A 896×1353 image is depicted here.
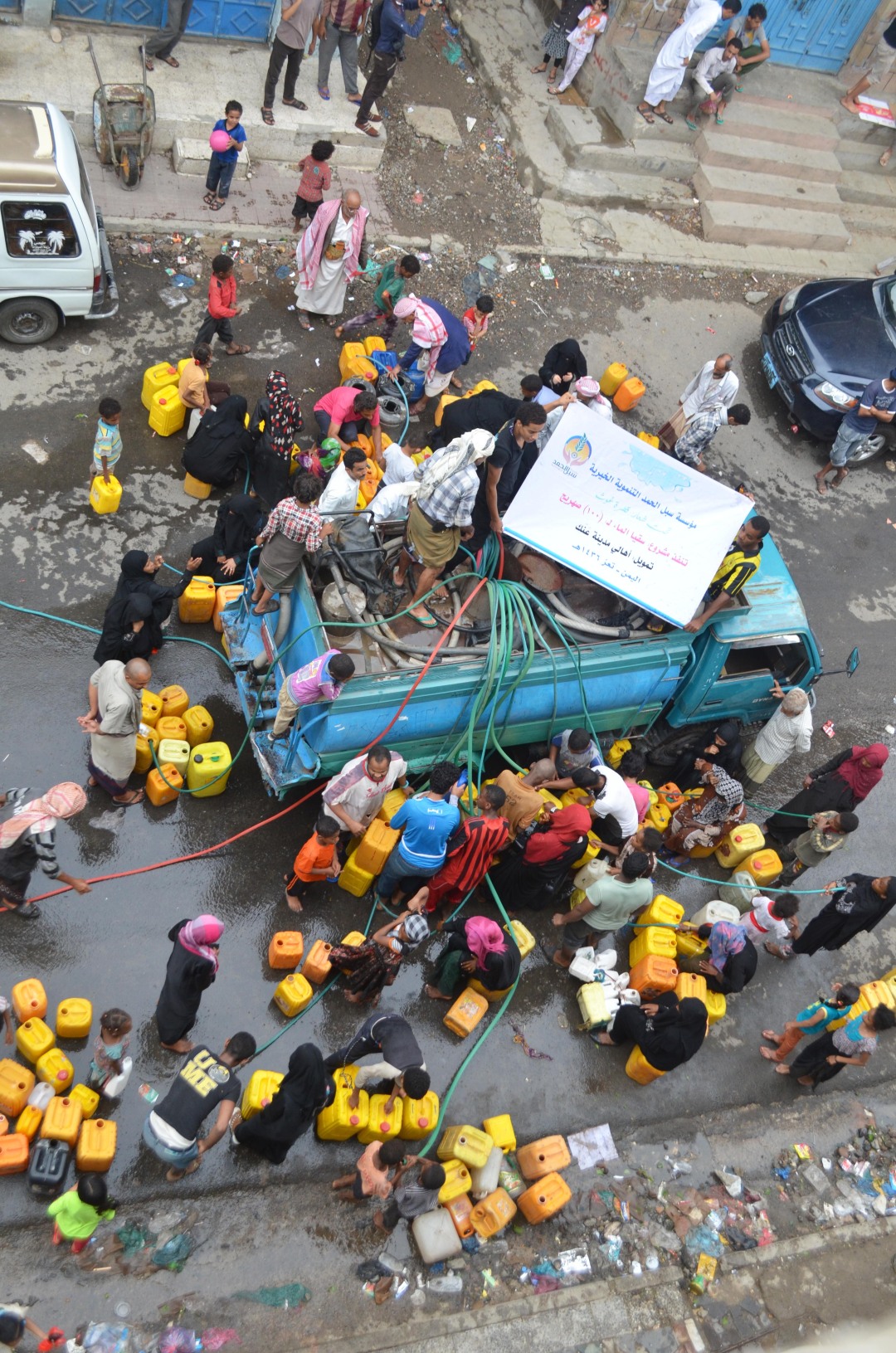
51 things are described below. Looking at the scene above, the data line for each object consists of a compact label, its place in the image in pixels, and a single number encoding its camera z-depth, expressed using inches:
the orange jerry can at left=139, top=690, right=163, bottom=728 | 300.0
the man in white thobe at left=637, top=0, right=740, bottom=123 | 532.7
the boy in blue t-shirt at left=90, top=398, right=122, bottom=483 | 318.0
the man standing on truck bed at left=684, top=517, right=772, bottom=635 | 312.0
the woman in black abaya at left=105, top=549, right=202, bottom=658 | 289.6
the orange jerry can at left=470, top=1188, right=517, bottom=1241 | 249.9
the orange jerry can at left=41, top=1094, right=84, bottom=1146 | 228.1
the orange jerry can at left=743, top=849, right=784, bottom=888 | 331.3
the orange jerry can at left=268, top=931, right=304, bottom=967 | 273.1
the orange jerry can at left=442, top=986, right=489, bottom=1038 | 280.2
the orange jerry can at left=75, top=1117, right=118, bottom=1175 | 228.2
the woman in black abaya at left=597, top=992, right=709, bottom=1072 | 264.7
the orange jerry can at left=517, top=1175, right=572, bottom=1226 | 252.5
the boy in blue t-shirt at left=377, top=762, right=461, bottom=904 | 264.2
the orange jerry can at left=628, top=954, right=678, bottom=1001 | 293.6
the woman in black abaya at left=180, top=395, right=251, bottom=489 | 343.3
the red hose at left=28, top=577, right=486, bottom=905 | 279.7
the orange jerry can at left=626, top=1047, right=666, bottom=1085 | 284.0
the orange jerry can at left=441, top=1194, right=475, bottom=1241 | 249.0
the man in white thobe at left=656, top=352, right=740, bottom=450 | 414.0
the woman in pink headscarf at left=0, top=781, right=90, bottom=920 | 237.2
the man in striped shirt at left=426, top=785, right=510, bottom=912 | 269.7
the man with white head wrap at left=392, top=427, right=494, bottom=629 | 284.4
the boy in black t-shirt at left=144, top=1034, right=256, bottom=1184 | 219.1
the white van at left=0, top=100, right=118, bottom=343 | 346.6
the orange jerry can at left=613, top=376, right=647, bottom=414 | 453.7
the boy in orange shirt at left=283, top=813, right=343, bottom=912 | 267.9
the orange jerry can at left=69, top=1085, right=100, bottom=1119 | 236.7
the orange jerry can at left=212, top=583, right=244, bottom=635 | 325.4
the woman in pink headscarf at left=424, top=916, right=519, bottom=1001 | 264.4
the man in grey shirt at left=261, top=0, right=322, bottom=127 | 442.9
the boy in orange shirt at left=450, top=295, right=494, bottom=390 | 409.4
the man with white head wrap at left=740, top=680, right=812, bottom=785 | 325.7
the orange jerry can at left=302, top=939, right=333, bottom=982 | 273.7
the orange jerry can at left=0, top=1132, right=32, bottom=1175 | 223.6
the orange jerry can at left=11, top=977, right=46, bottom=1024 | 245.1
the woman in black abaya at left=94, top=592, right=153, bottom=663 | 287.1
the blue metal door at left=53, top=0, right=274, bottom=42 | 469.7
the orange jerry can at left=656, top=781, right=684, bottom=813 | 333.1
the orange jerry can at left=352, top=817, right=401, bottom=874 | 286.2
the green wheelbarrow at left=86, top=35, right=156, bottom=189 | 424.2
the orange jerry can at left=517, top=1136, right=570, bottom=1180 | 258.2
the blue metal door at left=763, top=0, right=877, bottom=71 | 605.3
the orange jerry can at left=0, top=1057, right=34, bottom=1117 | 228.7
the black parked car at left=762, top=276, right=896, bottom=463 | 472.7
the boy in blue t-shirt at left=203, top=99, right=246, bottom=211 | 418.0
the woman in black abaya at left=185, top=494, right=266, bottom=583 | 325.4
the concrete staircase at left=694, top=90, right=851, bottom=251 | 567.5
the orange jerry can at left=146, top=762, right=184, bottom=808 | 290.2
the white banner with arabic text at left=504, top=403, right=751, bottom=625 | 308.5
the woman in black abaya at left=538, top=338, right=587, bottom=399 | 407.5
